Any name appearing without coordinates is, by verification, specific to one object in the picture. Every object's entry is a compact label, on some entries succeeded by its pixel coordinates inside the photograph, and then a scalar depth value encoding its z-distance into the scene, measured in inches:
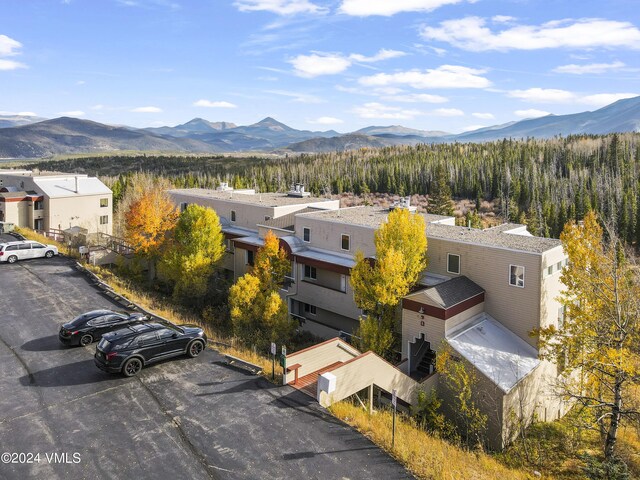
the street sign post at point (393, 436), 545.5
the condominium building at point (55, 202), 2149.4
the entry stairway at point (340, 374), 665.0
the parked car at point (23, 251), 1395.2
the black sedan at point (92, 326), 814.5
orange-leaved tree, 1478.8
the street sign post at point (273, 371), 704.4
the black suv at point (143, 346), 692.1
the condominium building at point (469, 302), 889.5
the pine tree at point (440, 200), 3420.3
